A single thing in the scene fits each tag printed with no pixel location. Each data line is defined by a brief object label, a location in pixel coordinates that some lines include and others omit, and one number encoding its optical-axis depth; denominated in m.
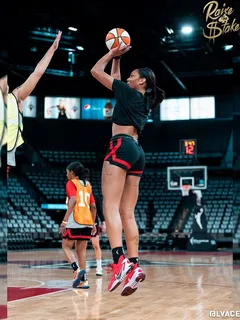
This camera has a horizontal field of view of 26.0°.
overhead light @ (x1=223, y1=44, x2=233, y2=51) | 20.66
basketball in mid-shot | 4.41
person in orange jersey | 7.30
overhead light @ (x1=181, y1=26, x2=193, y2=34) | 18.16
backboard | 20.06
